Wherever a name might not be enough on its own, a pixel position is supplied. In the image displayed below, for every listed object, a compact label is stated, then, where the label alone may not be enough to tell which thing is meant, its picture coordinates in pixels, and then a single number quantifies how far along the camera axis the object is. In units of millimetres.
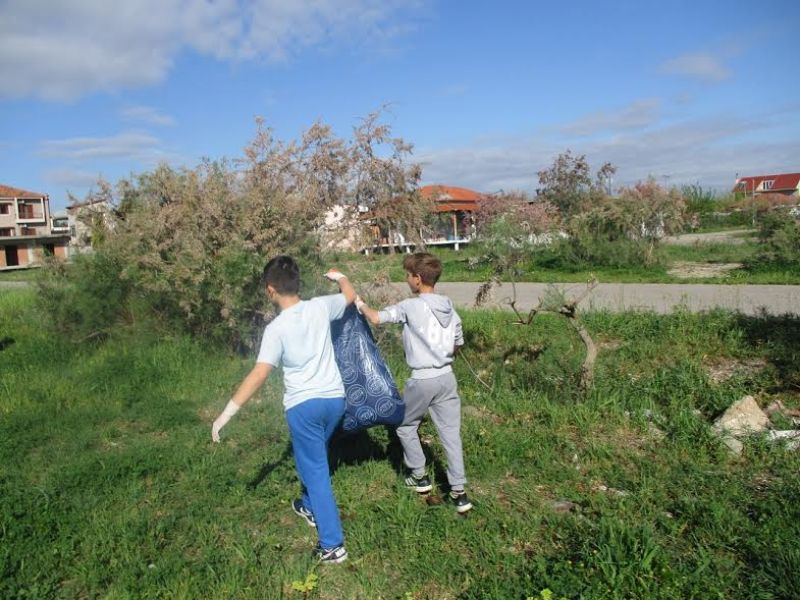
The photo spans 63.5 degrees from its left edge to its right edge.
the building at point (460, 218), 32969
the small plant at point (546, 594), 2816
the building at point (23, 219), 51938
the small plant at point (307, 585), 3139
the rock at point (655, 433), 4879
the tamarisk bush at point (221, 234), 7445
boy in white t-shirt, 3410
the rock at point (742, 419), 4805
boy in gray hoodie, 3867
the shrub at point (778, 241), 14758
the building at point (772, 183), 82750
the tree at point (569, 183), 24062
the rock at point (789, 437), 4508
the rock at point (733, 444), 4523
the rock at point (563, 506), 3865
